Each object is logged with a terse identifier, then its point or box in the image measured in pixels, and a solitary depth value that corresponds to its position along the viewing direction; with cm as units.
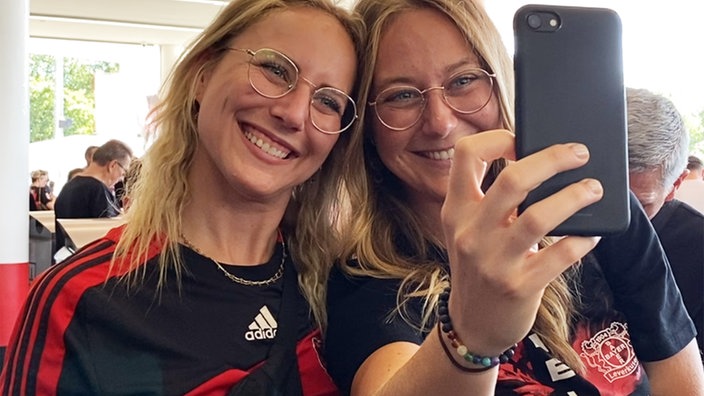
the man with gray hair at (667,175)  186
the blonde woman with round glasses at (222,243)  108
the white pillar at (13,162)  266
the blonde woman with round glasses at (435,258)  111
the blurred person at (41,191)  844
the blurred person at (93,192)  493
